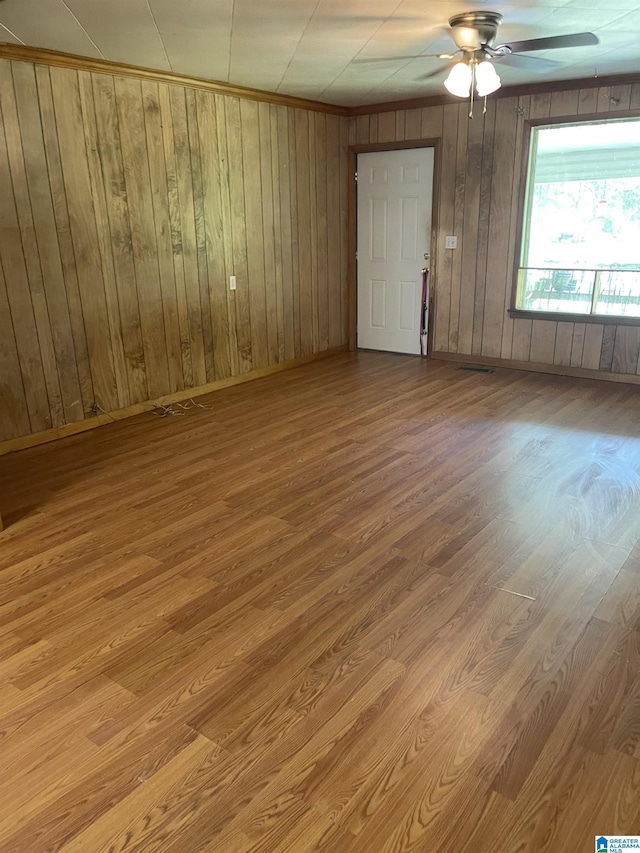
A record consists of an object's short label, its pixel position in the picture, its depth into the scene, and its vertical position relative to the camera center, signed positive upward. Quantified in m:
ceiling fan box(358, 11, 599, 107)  3.36 +0.99
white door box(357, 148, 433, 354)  6.18 -0.14
